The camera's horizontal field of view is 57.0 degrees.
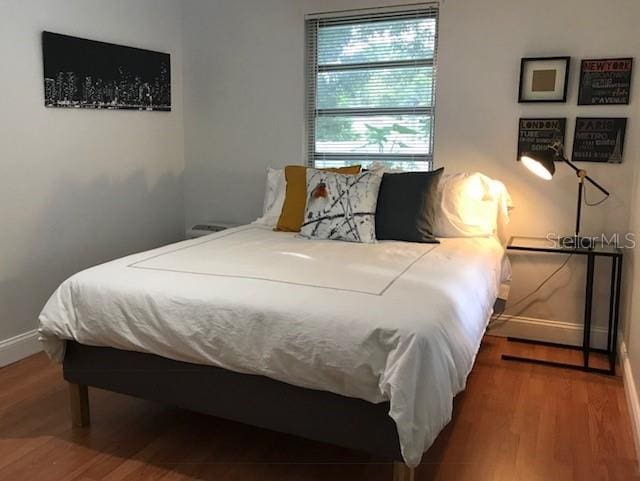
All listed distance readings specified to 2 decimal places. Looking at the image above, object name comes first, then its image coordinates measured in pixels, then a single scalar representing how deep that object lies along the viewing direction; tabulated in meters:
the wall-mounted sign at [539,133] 3.27
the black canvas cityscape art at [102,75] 3.23
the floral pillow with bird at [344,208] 3.03
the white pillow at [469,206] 3.20
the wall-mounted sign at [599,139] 3.14
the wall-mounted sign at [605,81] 3.09
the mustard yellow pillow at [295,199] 3.34
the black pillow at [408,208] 3.04
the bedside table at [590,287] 3.03
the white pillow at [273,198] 3.58
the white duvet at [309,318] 1.77
